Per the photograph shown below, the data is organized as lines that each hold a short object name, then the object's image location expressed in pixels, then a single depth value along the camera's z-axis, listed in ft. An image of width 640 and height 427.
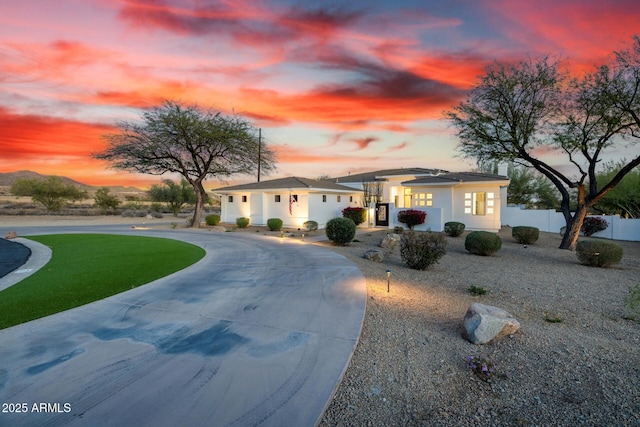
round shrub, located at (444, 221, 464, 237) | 56.03
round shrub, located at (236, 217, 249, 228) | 77.46
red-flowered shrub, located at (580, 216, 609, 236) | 58.95
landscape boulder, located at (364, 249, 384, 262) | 36.09
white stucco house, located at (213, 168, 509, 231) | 66.49
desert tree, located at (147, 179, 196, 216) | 141.51
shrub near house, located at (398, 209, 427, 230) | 65.05
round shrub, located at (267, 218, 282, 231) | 70.23
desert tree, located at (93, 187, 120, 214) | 145.79
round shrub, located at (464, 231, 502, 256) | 39.91
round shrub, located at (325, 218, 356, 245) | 46.25
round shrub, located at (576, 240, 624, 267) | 33.40
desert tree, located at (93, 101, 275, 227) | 74.43
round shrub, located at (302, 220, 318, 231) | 68.85
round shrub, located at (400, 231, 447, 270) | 30.99
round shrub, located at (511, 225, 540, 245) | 50.37
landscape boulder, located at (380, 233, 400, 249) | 44.34
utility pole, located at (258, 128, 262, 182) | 89.27
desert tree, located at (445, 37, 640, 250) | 40.37
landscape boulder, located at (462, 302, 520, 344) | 14.46
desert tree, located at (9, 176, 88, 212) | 140.26
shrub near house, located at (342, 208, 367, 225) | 73.85
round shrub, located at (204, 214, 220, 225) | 82.94
